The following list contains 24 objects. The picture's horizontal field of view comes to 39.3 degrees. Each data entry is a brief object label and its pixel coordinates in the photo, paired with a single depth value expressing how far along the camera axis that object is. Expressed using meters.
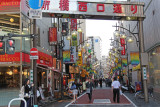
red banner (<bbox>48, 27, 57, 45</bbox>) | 24.36
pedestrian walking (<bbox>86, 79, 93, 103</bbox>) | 18.62
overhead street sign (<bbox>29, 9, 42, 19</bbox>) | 13.28
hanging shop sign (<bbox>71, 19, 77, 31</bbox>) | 42.51
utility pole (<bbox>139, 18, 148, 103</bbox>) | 18.06
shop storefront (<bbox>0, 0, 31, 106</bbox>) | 16.08
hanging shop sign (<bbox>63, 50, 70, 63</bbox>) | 31.44
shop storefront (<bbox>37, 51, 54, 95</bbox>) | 20.59
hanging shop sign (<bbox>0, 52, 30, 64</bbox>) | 16.12
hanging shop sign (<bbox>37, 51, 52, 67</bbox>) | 20.07
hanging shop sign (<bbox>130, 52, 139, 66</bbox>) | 26.72
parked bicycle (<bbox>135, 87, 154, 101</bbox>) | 20.12
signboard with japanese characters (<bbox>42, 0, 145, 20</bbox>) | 17.98
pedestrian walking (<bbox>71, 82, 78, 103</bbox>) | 18.50
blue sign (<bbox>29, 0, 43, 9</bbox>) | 13.43
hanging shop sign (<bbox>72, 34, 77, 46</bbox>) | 35.82
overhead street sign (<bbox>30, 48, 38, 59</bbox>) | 13.09
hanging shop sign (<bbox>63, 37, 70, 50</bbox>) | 35.78
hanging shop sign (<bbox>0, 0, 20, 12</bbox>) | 16.58
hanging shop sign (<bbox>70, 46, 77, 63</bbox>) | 34.83
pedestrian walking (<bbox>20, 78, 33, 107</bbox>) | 12.08
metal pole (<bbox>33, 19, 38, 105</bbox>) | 13.25
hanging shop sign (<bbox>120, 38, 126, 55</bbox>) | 42.34
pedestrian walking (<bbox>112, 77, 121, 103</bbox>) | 17.66
